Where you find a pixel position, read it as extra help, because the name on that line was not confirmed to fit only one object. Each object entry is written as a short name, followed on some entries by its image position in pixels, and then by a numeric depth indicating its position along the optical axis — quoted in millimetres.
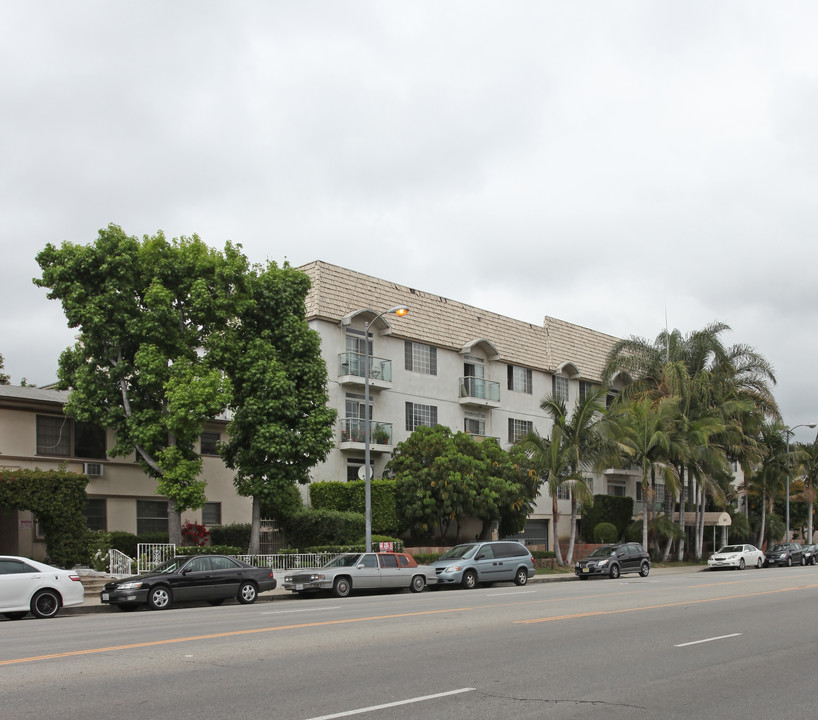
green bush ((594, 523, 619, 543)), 47094
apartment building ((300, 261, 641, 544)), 37656
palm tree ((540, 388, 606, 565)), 38531
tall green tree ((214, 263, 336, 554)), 29359
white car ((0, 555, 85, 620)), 18172
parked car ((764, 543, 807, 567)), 48188
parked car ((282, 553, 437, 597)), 24234
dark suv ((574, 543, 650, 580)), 34156
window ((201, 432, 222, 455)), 33719
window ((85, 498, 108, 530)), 30281
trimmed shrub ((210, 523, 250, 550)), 32719
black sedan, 20297
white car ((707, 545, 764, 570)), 43531
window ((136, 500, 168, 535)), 31672
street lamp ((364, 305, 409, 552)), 27891
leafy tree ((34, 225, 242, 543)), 27391
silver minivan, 27547
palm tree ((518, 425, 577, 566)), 38312
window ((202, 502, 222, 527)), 33625
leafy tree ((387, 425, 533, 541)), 35281
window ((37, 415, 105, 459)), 29531
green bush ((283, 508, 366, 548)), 32625
